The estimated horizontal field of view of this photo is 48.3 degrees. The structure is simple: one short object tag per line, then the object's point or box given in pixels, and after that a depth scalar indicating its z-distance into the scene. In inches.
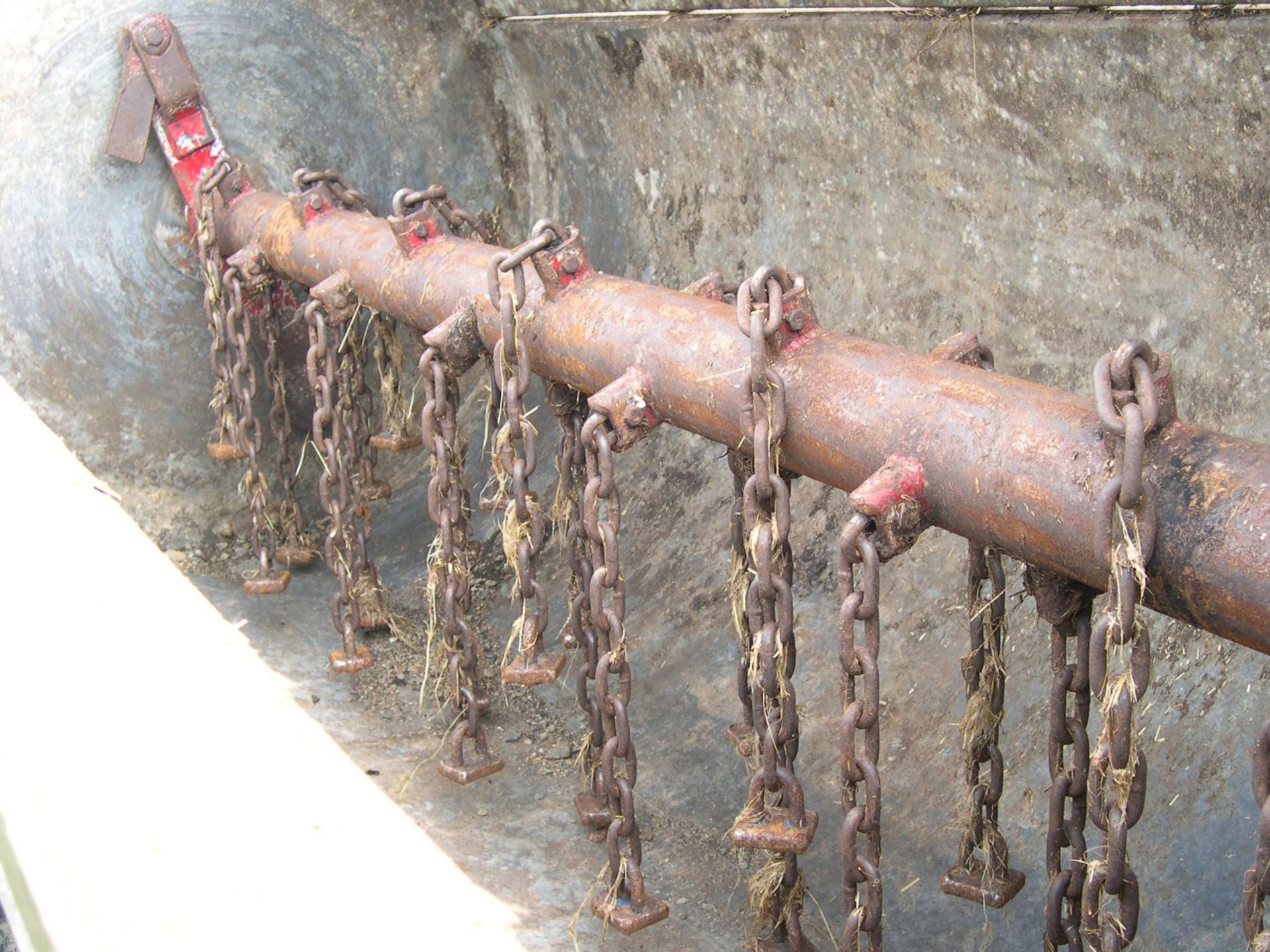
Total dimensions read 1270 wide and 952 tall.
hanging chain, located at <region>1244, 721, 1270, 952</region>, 68.0
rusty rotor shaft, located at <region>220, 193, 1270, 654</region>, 75.5
